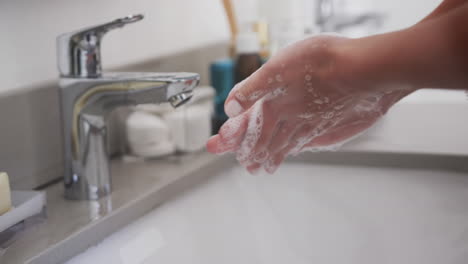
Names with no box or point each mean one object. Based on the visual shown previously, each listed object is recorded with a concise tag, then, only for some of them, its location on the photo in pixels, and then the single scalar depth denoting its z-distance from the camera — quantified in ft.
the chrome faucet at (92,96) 2.00
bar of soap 1.74
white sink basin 2.05
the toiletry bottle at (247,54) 3.14
